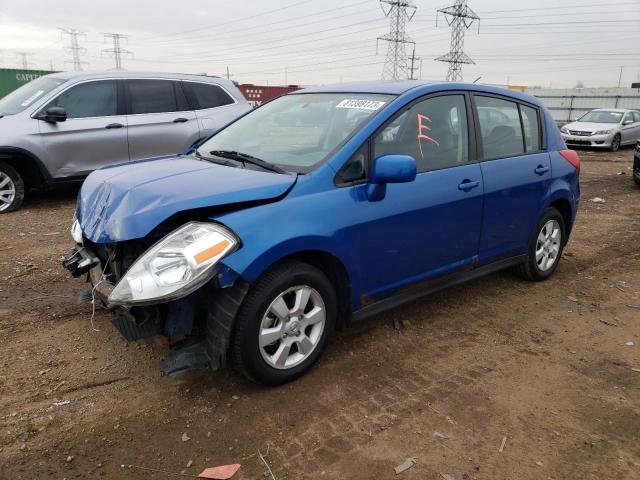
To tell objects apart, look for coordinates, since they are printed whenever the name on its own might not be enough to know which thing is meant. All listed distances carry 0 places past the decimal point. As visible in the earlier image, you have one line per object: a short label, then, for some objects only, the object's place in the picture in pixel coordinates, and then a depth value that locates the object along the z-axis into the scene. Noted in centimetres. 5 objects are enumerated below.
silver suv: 677
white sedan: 1680
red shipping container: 2364
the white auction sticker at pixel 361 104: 340
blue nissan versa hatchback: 265
